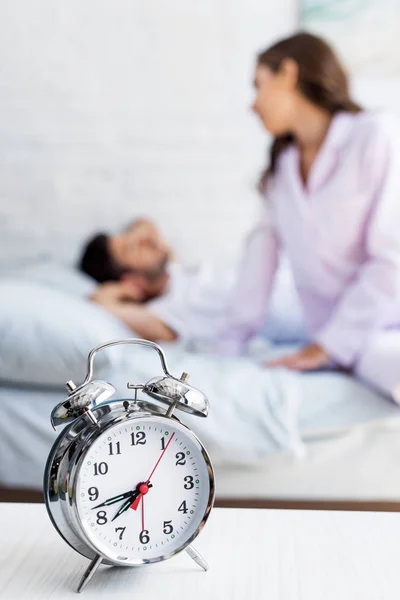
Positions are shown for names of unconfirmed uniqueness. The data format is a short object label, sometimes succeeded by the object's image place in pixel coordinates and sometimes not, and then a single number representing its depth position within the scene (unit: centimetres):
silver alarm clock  62
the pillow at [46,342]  158
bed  156
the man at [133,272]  178
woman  166
